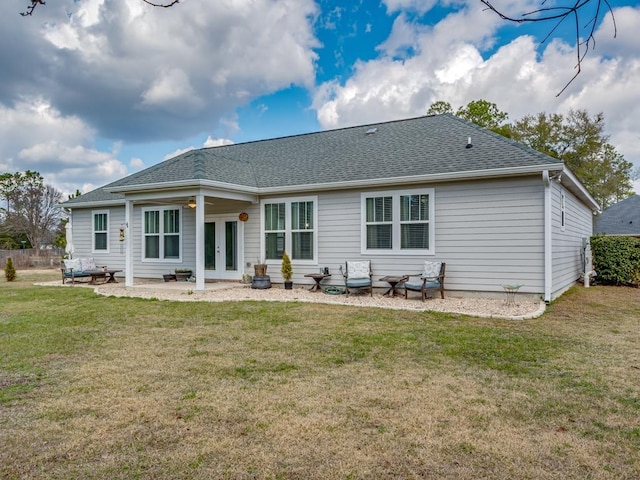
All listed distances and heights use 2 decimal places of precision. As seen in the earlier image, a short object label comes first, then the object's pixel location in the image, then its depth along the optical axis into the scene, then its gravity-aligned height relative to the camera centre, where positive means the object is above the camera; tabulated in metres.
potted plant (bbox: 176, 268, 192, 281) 13.63 -1.19
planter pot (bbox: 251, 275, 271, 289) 11.72 -1.26
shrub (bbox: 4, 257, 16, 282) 15.71 -1.26
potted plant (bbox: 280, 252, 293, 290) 11.62 -0.96
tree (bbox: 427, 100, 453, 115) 27.03 +8.11
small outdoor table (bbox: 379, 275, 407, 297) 9.97 -1.06
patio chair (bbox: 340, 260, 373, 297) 10.41 -0.99
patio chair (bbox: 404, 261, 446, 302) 9.45 -1.03
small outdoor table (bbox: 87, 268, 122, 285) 13.99 -1.23
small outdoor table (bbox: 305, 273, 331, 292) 11.22 -1.11
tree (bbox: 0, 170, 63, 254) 36.78 +2.59
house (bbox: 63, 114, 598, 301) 9.27 +0.71
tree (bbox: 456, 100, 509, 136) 26.23 +7.48
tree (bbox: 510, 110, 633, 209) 28.22 +6.41
